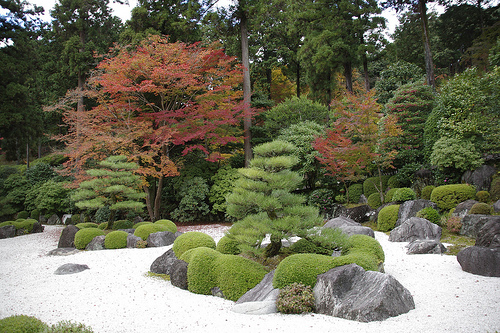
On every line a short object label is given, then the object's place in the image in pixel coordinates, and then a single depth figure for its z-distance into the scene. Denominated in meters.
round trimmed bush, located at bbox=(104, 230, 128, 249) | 8.77
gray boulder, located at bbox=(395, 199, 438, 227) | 8.61
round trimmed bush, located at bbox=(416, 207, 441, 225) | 8.11
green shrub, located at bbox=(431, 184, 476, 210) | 8.34
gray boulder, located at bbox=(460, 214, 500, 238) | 6.93
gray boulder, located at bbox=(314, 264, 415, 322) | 3.67
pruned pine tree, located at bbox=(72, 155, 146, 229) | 9.78
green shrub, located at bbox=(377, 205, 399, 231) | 8.98
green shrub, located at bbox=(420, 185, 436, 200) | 9.59
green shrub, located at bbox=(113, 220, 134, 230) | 10.88
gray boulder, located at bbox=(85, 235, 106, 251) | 8.76
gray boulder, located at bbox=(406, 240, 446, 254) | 6.38
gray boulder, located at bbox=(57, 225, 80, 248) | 9.23
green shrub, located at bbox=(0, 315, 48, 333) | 2.99
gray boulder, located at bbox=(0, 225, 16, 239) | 11.63
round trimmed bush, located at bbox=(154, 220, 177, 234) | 9.83
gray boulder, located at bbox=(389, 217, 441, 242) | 7.31
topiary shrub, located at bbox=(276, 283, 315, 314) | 4.00
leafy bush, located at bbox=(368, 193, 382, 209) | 10.92
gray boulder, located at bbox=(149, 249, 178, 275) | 6.37
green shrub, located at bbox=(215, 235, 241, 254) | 6.12
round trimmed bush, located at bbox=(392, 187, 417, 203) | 9.30
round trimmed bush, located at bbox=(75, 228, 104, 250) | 8.85
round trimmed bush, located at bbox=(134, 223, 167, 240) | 8.96
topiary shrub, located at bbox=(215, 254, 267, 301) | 4.67
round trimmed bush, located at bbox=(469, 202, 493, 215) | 7.29
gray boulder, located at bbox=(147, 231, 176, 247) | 8.73
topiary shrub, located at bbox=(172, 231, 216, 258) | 6.39
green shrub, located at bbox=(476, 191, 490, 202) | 8.09
